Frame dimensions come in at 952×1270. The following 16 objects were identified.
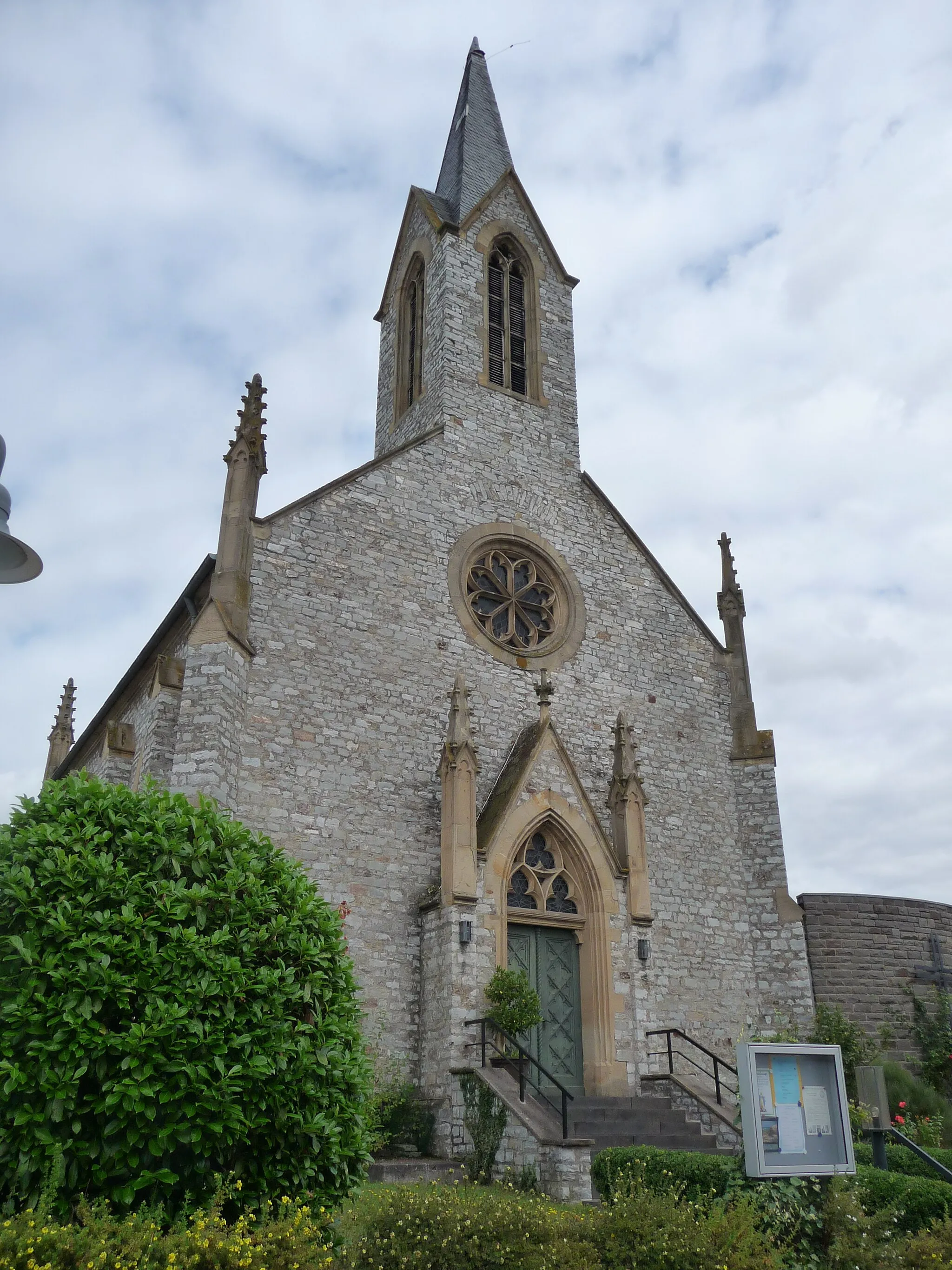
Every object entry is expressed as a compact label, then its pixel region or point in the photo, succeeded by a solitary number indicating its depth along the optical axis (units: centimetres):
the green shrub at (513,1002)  1344
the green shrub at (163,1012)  612
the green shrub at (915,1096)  1546
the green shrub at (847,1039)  1648
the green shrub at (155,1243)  492
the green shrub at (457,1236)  668
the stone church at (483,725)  1428
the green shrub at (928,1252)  722
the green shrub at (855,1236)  732
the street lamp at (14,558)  566
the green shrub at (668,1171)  903
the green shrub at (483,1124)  1196
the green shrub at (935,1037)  1695
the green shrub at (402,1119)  1281
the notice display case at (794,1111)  793
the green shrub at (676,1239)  682
